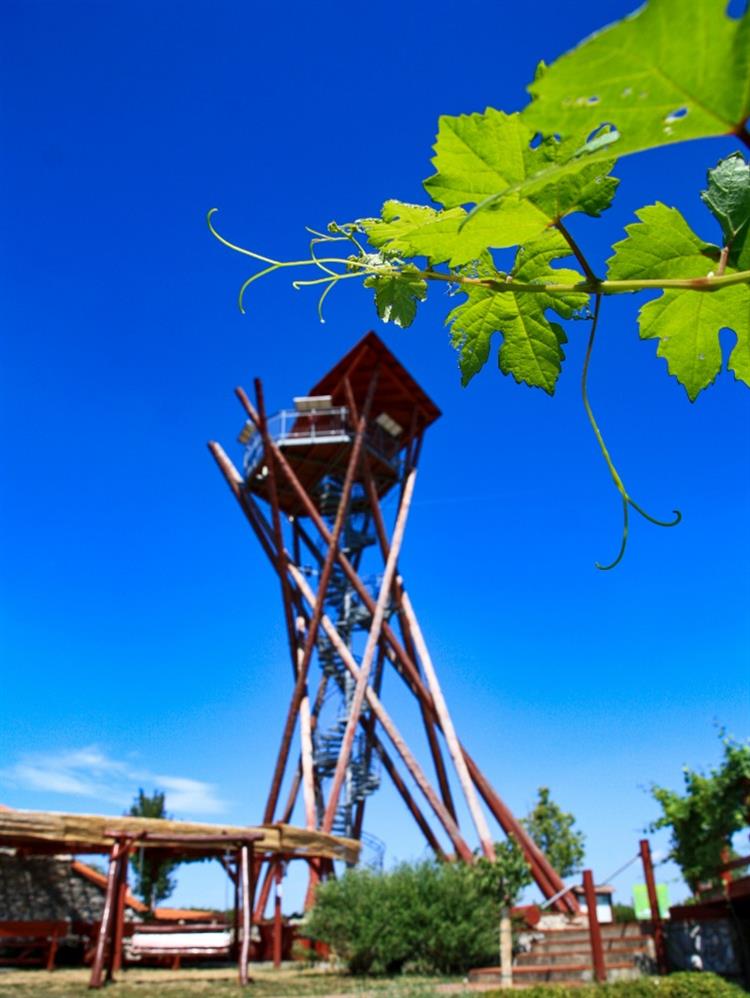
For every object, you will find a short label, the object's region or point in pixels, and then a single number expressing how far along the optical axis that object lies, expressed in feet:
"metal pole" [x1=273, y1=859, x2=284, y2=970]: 37.32
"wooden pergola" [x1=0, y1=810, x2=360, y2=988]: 29.22
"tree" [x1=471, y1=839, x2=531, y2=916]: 34.53
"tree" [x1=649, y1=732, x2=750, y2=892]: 41.32
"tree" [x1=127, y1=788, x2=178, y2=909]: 69.73
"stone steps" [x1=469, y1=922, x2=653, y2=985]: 30.25
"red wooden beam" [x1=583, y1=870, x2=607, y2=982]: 28.99
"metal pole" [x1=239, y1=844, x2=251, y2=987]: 26.96
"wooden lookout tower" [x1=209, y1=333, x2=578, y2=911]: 43.04
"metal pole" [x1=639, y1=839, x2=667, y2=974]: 30.83
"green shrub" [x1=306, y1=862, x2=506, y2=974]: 33.04
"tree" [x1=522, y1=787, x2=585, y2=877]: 72.59
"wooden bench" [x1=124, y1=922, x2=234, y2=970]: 32.24
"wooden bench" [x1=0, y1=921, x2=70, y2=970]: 34.37
